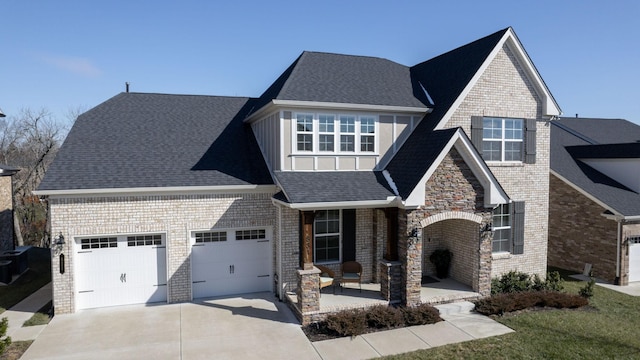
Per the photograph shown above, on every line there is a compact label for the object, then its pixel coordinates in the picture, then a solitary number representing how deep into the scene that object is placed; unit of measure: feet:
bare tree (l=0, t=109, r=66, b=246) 100.42
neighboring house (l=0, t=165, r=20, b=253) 61.26
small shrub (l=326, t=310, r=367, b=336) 35.70
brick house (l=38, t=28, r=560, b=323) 41.37
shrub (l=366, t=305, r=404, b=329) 37.40
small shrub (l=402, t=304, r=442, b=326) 38.22
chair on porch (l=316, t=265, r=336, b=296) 41.86
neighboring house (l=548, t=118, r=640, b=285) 55.47
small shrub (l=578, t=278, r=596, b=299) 46.06
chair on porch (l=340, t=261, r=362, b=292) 44.24
